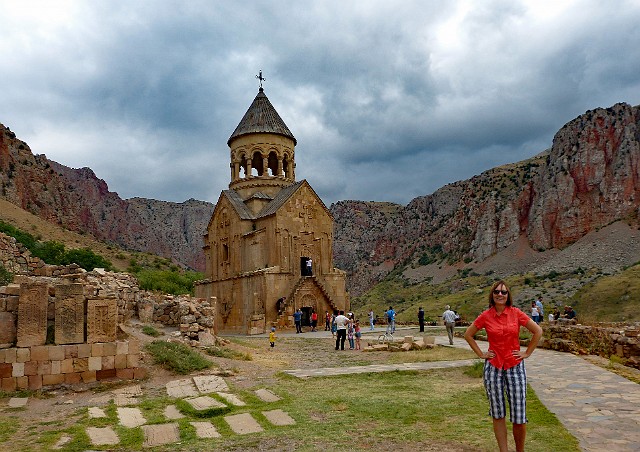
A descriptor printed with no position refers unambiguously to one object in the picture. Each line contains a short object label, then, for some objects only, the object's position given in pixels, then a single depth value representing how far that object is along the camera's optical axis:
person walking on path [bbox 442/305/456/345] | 15.60
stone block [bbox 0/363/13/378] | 8.32
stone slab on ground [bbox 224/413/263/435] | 5.90
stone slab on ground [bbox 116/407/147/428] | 6.34
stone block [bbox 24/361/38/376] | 8.48
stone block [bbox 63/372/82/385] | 8.73
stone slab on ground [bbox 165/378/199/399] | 8.02
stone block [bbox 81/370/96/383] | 8.87
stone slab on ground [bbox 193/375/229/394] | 8.24
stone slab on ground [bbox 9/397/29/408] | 7.62
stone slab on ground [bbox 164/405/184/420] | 6.66
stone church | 25.59
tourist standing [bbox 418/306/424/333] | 21.73
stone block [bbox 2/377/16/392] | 8.27
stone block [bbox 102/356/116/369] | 9.10
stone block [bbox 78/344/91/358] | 8.93
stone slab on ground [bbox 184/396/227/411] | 6.91
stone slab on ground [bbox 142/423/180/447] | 5.57
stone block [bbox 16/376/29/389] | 8.38
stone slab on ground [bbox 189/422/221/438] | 5.75
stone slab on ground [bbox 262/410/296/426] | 6.16
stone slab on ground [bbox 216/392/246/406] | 7.17
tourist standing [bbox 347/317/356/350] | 15.32
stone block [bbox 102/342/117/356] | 9.13
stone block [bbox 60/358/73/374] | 8.74
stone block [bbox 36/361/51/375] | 8.58
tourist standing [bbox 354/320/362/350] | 15.02
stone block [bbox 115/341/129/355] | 9.23
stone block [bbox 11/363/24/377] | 8.39
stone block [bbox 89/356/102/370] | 8.98
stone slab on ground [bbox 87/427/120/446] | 5.60
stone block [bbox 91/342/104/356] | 9.05
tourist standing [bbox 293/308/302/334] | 23.77
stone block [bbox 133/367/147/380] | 9.25
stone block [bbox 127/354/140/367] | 9.30
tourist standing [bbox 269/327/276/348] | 15.76
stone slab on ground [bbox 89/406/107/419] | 6.74
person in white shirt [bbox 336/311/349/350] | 15.02
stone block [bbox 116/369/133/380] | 9.14
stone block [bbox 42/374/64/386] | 8.59
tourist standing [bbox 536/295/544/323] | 20.28
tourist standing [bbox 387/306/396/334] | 19.62
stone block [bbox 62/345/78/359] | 8.80
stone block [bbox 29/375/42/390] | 8.44
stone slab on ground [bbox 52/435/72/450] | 5.46
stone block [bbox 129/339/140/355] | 9.37
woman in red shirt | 4.53
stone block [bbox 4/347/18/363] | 8.37
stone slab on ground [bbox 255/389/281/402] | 7.45
